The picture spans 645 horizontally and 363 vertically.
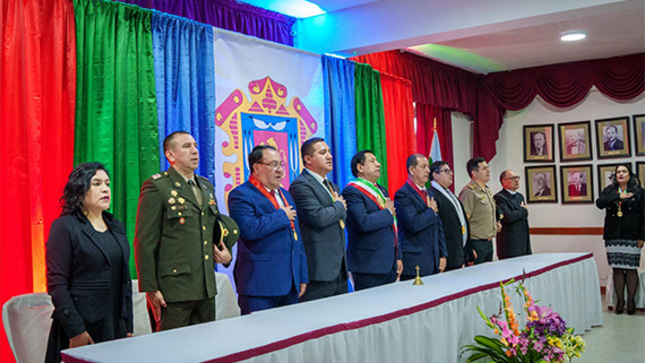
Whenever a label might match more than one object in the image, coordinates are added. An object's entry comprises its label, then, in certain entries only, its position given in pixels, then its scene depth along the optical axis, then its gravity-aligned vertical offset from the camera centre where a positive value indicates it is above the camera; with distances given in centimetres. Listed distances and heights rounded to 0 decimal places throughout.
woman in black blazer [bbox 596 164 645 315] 584 -43
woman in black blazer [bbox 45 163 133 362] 246 -27
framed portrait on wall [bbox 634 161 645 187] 762 +16
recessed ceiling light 649 +160
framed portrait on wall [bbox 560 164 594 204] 801 +2
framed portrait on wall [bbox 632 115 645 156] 764 +60
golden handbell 344 -50
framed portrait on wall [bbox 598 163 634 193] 784 +13
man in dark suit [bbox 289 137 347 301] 349 -15
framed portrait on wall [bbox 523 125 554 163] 830 +59
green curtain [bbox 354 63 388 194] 600 +78
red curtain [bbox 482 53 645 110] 758 +134
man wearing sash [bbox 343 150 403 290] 393 -27
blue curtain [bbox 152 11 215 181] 409 +81
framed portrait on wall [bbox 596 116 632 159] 775 +59
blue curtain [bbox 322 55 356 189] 562 +73
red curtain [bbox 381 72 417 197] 648 +71
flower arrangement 263 -65
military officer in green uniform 278 -21
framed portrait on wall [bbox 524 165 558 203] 827 +3
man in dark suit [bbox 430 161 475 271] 491 -22
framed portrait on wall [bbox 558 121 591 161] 804 +59
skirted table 201 -51
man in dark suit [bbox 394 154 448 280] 438 -24
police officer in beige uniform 538 -24
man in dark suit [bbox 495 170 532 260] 584 -31
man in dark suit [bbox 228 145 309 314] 315 -24
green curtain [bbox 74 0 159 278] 368 +64
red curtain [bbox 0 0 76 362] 326 +42
